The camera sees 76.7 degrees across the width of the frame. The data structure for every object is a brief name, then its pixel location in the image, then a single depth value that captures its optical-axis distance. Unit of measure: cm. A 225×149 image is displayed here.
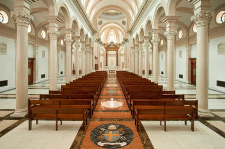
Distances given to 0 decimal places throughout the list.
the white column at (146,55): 1516
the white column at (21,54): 593
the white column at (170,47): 902
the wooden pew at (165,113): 449
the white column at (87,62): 2216
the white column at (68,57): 1241
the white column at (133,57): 2423
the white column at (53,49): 902
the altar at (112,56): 3959
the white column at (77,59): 1588
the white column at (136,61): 2135
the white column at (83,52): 1922
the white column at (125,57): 3212
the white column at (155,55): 1216
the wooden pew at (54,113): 458
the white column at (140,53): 1860
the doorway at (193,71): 1716
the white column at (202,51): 582
